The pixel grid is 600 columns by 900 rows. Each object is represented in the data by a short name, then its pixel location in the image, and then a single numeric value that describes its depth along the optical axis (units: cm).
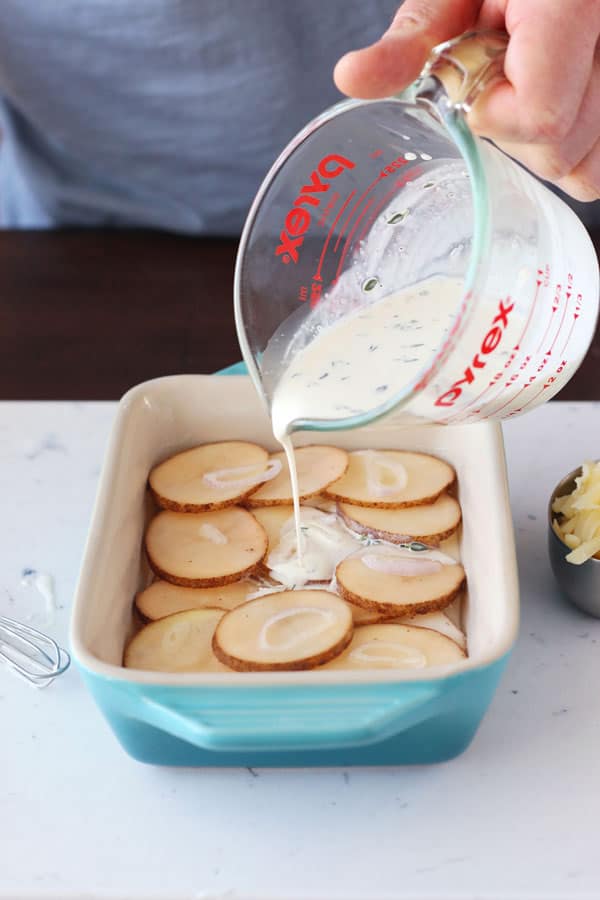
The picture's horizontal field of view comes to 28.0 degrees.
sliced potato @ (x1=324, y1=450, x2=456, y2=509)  113
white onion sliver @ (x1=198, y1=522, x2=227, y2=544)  111
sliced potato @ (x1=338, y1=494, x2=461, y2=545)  110
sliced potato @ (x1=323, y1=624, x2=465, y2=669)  95
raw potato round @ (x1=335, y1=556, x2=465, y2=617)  101
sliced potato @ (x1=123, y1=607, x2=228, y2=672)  97
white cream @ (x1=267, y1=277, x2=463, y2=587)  94
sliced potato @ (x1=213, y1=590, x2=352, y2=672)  93
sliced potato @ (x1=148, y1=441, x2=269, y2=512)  114
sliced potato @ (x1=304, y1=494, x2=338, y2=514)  117
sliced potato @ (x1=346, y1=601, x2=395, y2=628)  101
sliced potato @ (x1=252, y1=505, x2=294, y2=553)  114
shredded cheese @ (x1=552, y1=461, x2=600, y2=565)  101
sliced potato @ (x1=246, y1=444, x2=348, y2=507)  116
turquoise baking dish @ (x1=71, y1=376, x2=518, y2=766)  82
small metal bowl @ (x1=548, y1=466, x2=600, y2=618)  102
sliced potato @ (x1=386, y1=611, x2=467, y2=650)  100
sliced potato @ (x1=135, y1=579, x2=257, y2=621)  104
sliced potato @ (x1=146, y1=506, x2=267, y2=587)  107
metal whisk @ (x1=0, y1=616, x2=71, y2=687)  103
